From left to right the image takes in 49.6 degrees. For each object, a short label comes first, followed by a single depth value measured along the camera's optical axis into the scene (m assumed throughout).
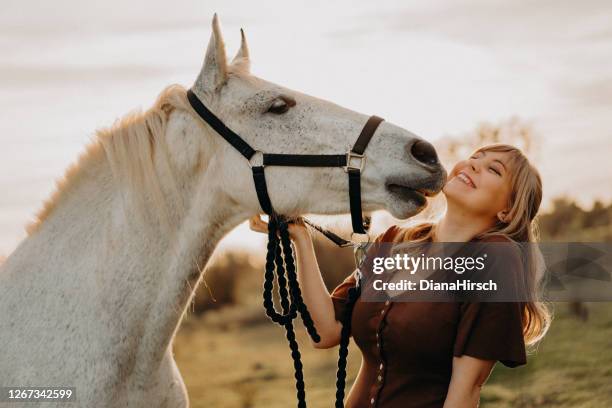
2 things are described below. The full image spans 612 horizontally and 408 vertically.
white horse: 3.00
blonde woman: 3.02
